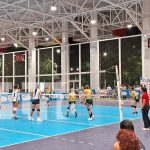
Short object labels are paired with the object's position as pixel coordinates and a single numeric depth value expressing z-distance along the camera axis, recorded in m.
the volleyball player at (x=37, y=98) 15.59
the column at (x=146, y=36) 30.39
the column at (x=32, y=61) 45.53
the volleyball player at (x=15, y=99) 16.81
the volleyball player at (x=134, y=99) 18.48
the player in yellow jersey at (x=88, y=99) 16.25
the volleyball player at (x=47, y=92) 24.96
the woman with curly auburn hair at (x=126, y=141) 3.67
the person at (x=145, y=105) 12.30
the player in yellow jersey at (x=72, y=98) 17.52
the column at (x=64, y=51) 41.38
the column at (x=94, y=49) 37.41
